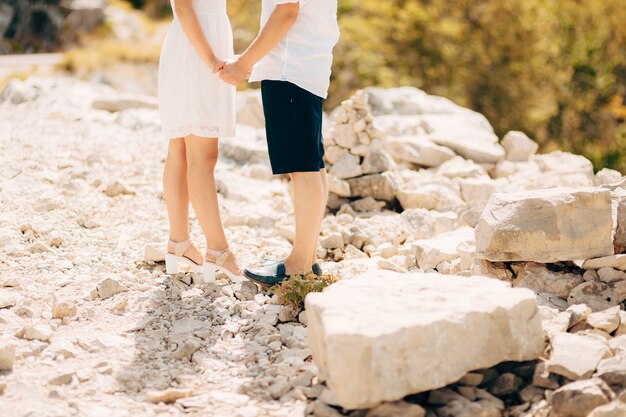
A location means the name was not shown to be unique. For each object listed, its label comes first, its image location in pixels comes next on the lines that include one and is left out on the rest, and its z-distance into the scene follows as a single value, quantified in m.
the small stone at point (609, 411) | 2.81
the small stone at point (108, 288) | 4.25
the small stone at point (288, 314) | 3.96
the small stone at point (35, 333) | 3.64
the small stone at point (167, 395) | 3.15
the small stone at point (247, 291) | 4.27
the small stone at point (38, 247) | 4.85
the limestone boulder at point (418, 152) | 7.62
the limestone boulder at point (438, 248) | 4.71
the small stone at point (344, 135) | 6.44
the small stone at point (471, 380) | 3.09
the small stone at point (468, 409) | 2.89
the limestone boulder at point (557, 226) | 3.94
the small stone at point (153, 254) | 4.78
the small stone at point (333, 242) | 5.34
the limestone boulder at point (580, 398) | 2.87
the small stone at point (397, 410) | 2.82
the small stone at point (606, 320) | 3.52
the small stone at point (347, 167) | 6.38
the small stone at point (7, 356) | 3.29
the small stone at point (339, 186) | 6.34
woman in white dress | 4.09
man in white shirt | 3.91
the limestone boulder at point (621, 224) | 4.11
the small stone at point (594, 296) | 3.85
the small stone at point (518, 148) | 8.32
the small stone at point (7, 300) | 4.02
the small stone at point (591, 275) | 4.04
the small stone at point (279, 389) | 3.21
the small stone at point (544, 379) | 3.09
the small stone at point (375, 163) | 6.40
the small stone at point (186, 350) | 3.56
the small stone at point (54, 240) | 5.03
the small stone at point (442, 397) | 2.98
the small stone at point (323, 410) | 2.93
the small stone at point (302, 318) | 3.94
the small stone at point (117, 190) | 6.39
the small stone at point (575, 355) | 3.07
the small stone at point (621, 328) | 3.53
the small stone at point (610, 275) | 3.98
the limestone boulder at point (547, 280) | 4.01
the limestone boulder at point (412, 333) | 2.72
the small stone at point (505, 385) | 3.10
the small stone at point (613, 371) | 3.02
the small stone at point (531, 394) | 3.05
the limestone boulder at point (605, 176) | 6.29
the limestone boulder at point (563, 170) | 6.80
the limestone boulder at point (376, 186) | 6.38
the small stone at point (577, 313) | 3.59
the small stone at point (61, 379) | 3.24
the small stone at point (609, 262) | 3.99
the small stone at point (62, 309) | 3.91
